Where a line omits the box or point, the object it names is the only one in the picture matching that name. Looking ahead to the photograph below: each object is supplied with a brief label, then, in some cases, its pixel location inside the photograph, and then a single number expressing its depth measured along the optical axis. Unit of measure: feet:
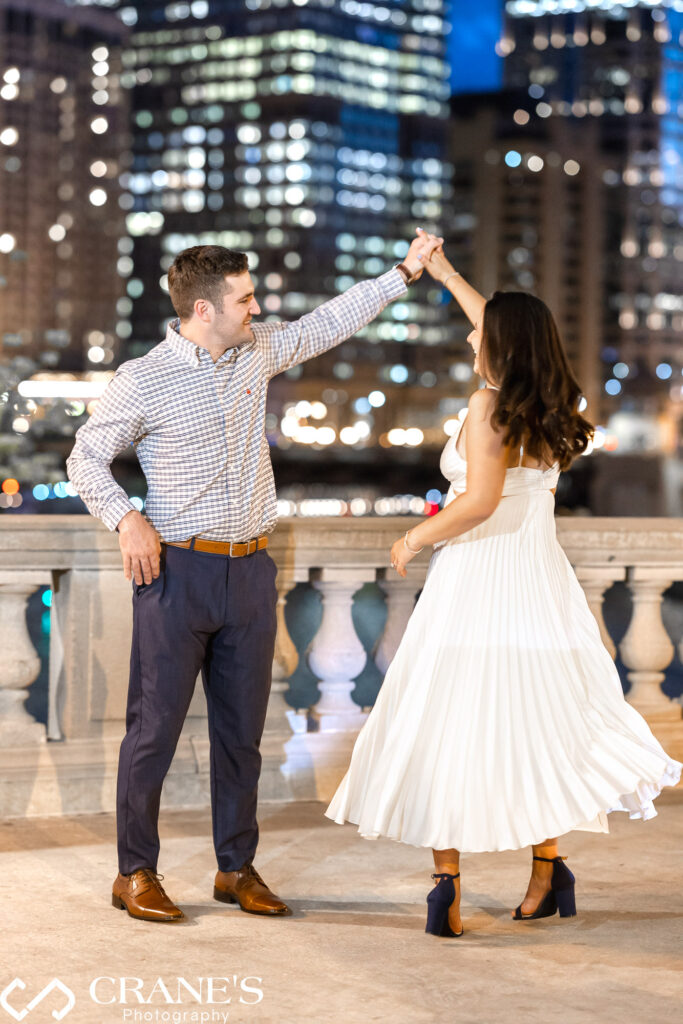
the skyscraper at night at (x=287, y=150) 509.35
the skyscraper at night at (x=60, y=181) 437.58
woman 13.30
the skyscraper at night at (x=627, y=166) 505.25
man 14.21
